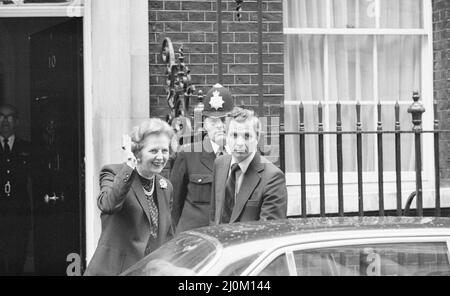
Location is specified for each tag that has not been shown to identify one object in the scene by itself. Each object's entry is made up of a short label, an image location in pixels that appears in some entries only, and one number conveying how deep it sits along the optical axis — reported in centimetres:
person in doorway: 981
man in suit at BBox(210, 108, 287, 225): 700
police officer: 775
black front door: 974
